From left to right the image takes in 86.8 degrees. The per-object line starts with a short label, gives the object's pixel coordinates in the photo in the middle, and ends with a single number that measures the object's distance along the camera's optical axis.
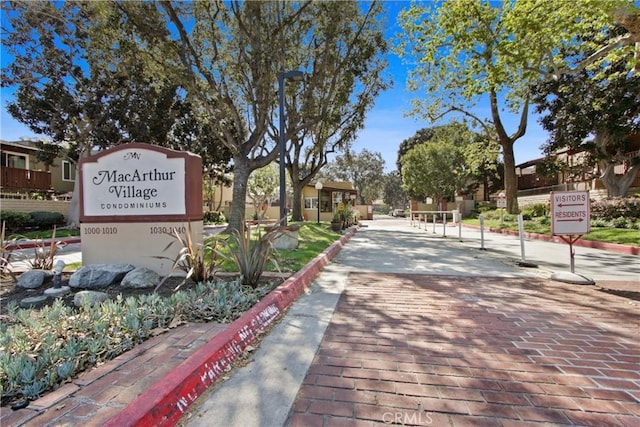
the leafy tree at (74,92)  15.16
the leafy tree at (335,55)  12.29
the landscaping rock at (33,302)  4.26
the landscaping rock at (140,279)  5.10
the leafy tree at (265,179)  40.69
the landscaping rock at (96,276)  5.07
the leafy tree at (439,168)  34.66
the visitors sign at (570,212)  6.29
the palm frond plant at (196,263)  5.05
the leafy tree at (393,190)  69.81
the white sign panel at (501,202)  17.69
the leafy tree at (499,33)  8.59
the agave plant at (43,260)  5.93
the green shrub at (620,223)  14.24
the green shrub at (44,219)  17.39
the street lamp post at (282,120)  9.14
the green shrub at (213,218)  28.59
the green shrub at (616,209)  15.98
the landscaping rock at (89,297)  4.12
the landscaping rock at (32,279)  5.15
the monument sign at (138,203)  5.91
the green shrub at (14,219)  15.78
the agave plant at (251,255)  5.07
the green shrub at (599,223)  15.09
